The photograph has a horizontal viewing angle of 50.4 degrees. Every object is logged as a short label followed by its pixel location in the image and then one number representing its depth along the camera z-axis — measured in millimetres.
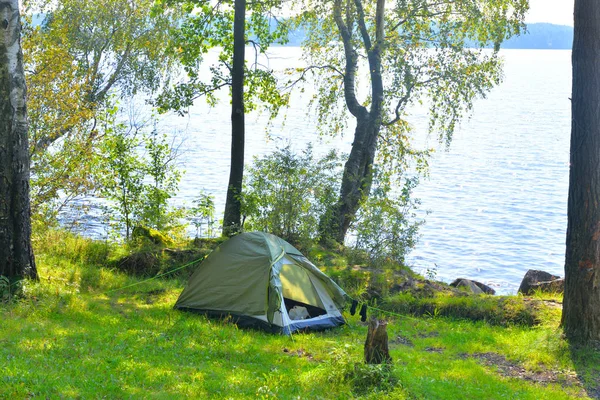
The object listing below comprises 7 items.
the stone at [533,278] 16031
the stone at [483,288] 17328
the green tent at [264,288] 10945
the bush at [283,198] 15844
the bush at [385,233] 15859
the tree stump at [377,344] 7926
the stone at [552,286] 14328
